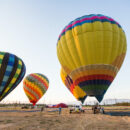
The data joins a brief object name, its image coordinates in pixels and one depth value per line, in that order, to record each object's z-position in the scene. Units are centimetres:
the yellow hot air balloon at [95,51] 1413
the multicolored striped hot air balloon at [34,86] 3059
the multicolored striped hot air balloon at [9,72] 1967
